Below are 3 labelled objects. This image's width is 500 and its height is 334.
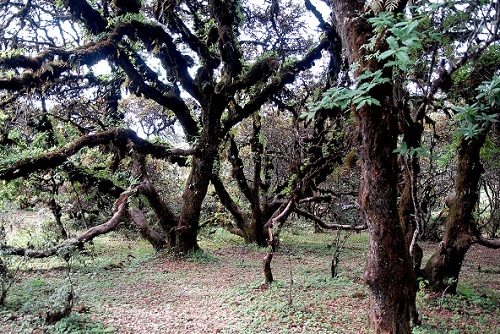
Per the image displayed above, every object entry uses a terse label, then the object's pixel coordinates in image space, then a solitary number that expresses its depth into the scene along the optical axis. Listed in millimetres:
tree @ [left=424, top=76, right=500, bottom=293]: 5607
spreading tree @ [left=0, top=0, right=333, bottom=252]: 7270
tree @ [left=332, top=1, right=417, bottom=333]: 3301
